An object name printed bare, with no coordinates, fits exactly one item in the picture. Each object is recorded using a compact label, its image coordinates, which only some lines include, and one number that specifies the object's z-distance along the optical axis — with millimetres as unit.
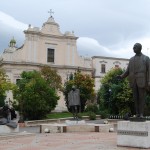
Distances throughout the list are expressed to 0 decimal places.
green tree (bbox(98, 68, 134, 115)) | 24413
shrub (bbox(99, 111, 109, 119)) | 28254
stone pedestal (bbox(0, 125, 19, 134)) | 12513
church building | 36949
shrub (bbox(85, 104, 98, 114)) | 32542
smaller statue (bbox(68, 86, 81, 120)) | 16471
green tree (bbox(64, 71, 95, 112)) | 32785
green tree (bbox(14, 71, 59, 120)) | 25709
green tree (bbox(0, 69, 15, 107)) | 24186
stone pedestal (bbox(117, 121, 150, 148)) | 8271
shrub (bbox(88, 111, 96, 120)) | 27745
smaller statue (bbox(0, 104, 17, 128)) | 12866
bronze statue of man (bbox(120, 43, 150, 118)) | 8566
